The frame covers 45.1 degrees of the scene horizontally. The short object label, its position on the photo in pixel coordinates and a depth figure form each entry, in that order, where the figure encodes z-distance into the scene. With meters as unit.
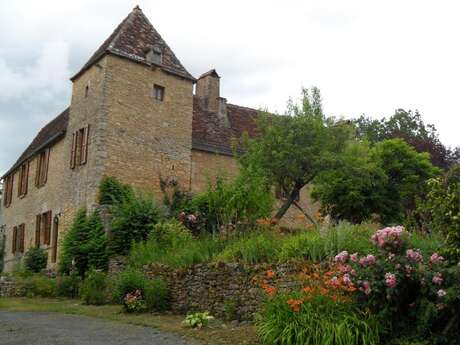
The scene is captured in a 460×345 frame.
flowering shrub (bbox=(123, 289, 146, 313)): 11.95
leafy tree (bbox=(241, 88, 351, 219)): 18.69
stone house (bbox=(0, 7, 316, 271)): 20.44
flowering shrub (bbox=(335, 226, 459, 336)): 7.41
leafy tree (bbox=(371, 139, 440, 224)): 22.25
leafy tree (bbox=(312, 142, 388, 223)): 19.30
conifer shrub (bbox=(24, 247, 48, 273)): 22.61
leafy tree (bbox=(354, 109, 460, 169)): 40.78
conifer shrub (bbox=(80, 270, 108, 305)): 14.31
